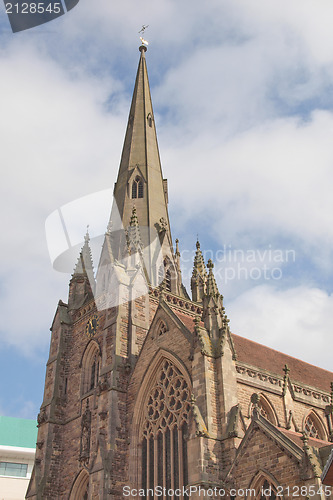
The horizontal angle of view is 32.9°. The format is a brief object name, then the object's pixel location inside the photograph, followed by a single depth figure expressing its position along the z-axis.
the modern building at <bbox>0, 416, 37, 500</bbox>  40.66
